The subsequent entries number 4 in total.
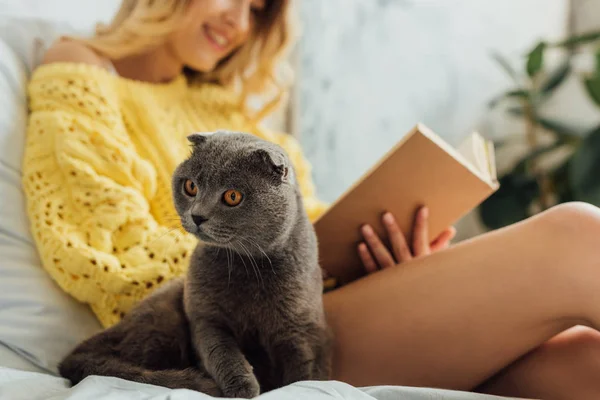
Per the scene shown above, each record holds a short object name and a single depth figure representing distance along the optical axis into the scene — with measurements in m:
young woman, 0.89
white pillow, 0.90
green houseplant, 2.16
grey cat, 0.75
